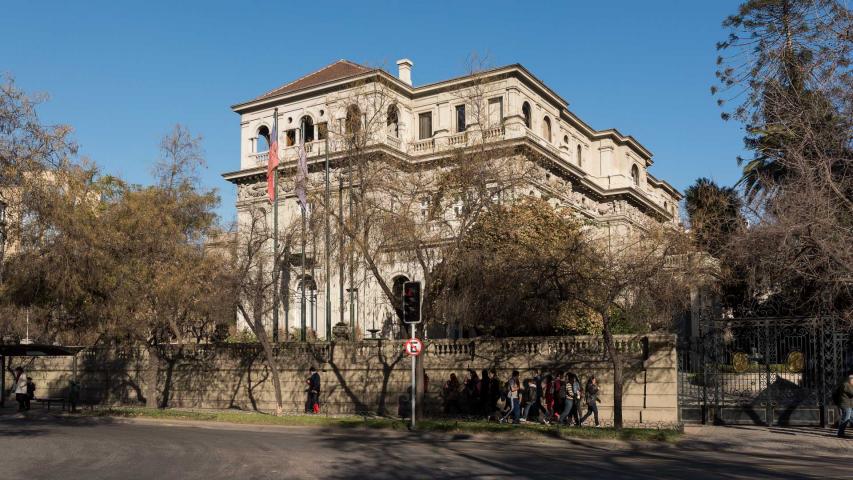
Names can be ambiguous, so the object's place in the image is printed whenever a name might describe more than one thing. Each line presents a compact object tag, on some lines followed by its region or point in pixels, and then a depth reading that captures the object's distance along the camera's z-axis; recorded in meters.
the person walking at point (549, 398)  25.19
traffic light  22.08
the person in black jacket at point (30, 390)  31.89
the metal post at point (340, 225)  26.19
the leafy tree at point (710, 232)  24.15
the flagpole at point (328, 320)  35.17
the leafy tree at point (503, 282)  25.17
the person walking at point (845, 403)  20.56
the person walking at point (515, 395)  24.41
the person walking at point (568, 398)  23.86
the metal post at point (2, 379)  32.28
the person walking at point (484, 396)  27.00
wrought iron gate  23.44
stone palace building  48.78
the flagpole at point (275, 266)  31.05
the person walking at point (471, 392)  27.20
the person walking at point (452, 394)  27.64
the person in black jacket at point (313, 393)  29.50
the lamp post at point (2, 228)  19.38
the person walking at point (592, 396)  23.88
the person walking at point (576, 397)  23.97
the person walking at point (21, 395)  31.45
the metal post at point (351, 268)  26.29
